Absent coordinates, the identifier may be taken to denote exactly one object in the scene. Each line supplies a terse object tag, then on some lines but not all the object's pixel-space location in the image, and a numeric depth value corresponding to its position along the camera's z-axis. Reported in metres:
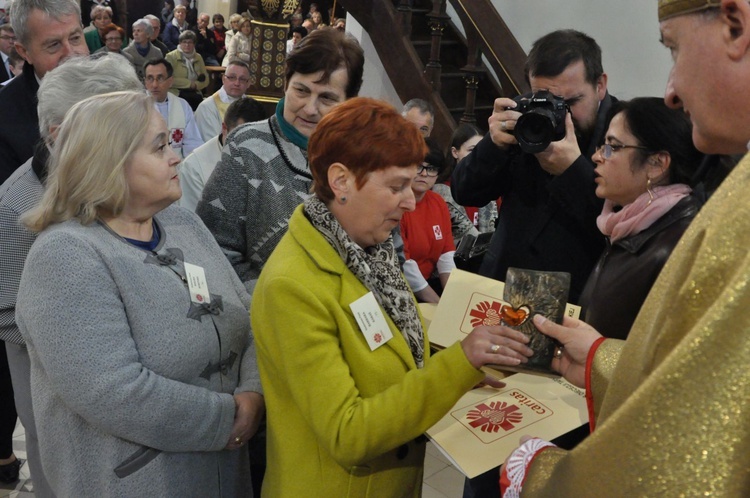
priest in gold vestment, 0.77
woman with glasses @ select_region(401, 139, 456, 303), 3.64
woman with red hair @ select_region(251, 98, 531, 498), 1.52
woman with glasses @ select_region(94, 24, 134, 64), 9.60
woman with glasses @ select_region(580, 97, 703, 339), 1.99
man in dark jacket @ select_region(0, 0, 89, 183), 2.67
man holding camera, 2.31
